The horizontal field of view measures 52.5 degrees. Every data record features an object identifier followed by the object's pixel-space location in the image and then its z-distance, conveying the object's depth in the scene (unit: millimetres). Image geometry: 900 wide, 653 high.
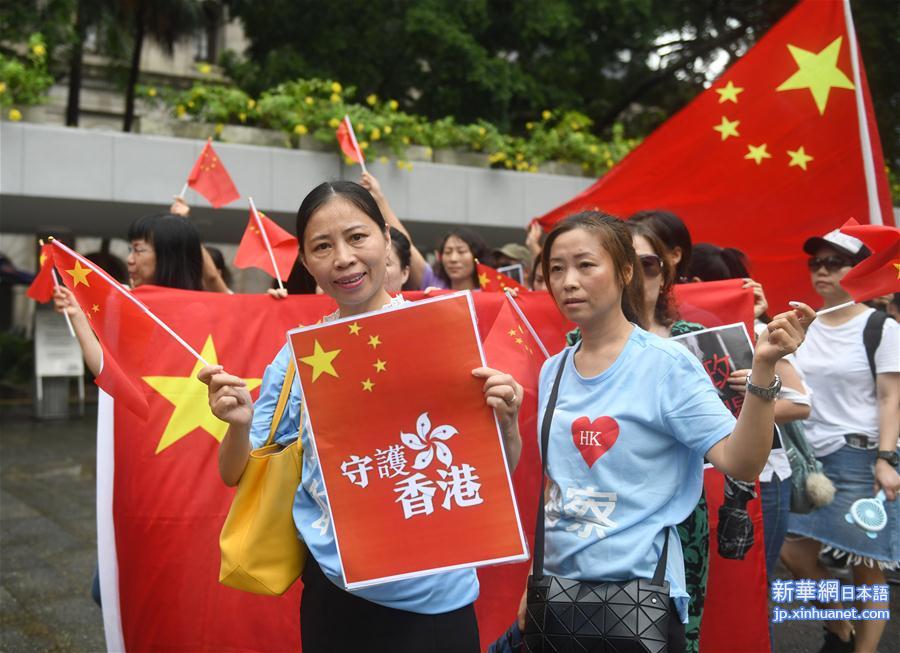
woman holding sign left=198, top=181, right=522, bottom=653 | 1958
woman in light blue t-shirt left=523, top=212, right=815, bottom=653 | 2043
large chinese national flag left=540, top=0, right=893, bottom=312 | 4668
